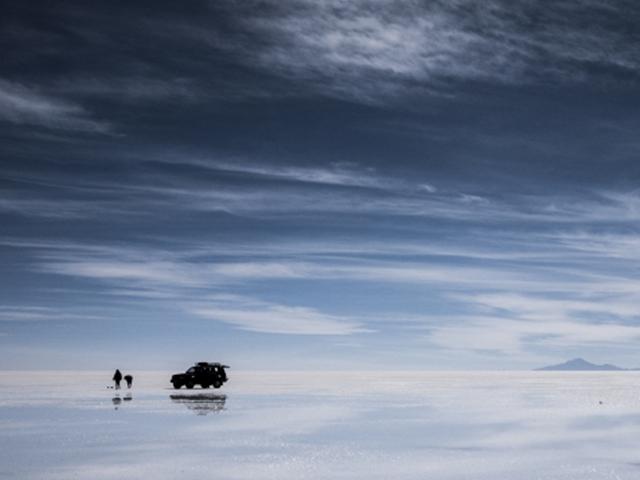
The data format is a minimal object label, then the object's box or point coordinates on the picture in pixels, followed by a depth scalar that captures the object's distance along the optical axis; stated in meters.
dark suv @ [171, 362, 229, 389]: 70.25
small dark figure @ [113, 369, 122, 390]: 71.75
